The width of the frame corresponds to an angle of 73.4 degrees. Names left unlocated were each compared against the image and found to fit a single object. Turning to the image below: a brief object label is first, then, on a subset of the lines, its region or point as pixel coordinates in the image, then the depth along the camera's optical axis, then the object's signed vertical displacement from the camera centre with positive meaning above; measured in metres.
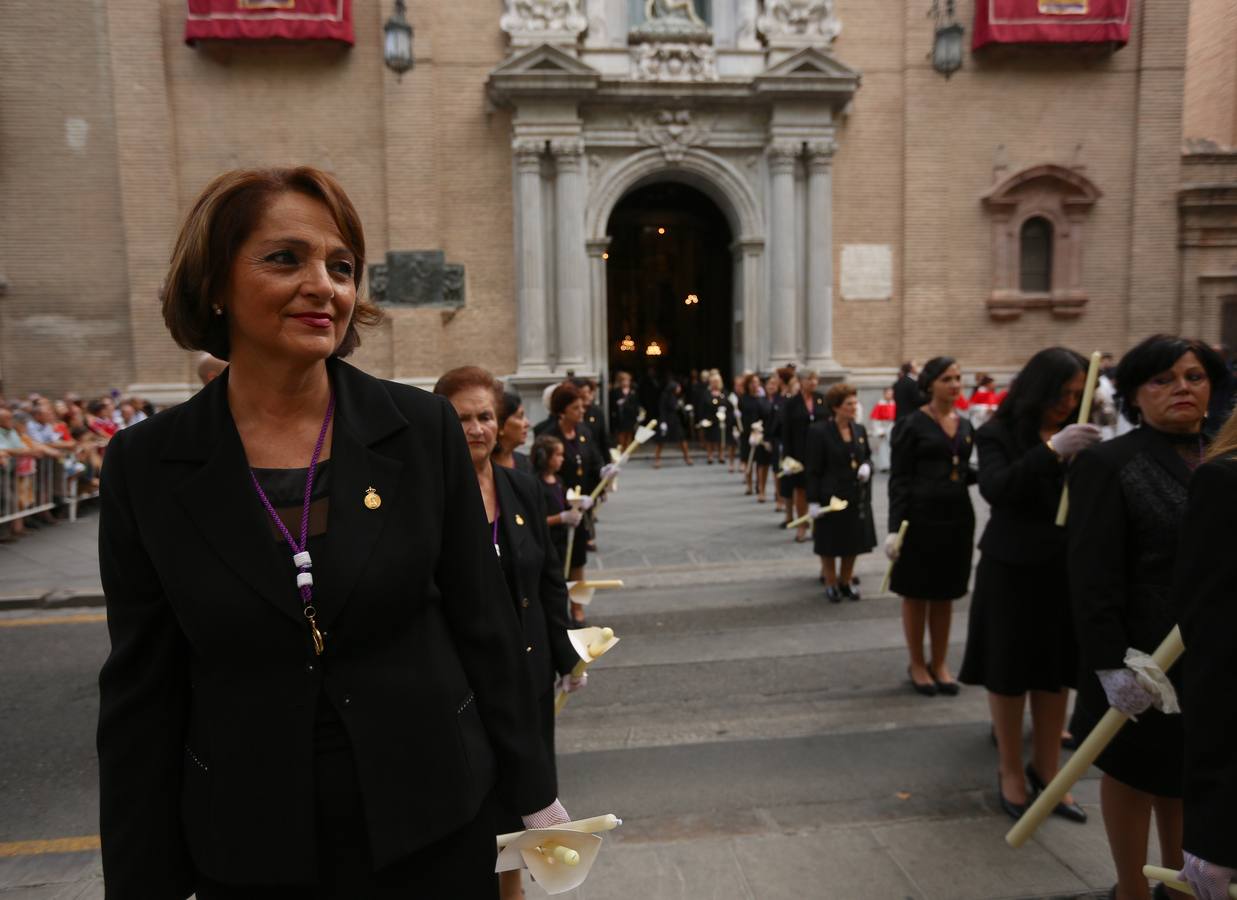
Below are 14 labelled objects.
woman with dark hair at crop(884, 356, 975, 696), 5.17 -1.02
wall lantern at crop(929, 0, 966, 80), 17.33 +6.32
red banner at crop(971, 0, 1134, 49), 17.31 +6.75
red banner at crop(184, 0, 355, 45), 16.06 +6.48
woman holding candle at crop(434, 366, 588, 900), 3.01 -0.72
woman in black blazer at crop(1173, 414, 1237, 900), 1.91 -0.78
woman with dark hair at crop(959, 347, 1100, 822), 3.86 -1.14
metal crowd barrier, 10.31 -1.75
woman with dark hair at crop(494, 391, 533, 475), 4.24 -0.41
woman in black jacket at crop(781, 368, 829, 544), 10.41 -0.96
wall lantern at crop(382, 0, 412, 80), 16.53 +6.28
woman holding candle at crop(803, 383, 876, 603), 7.44 -1.27
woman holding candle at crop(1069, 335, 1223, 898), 2.80 -0.77
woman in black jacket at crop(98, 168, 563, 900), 1.60 -0.51
